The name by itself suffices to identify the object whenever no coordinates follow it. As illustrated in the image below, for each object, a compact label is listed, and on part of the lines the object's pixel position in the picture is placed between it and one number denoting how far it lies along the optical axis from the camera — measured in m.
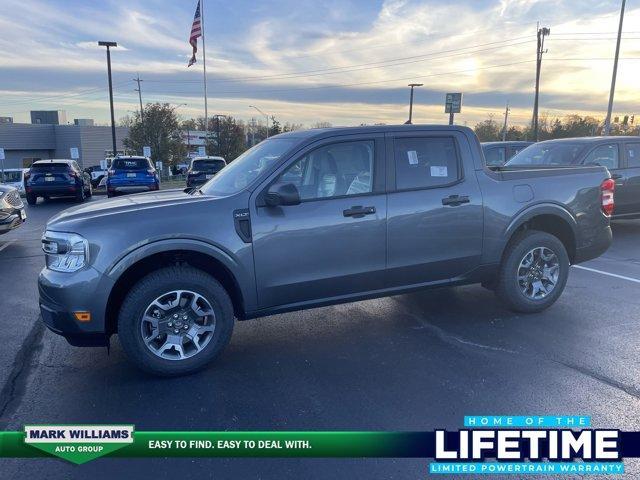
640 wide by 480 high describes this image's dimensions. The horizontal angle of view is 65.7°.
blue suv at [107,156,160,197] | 18.44
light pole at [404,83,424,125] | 37.31
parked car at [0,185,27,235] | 8.89
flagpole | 37.63
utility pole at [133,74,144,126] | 40.45
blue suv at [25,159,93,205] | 17.69
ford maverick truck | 3.79
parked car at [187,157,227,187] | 18.66
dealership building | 56.62
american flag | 30.11
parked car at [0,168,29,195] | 27.66
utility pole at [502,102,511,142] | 54.86
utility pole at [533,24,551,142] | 34.06
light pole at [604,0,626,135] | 24.89
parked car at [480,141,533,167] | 14.65
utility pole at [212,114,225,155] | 45.06
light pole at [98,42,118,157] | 29.64
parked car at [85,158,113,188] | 32.97
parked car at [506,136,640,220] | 9.40
